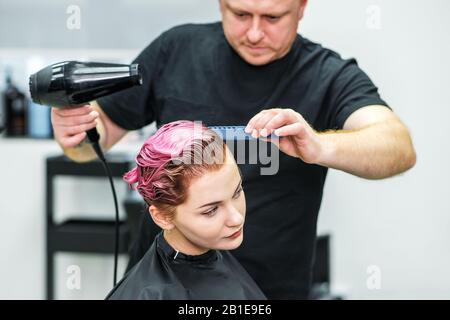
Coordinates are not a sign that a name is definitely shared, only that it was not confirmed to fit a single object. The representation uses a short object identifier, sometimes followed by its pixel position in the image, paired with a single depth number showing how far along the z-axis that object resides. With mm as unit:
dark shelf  2414
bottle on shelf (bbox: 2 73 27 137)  2768
